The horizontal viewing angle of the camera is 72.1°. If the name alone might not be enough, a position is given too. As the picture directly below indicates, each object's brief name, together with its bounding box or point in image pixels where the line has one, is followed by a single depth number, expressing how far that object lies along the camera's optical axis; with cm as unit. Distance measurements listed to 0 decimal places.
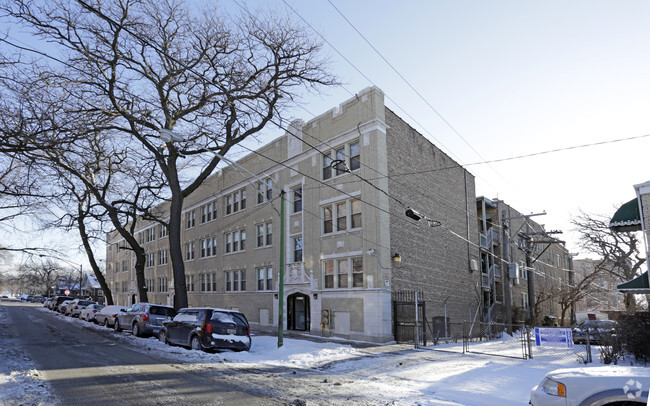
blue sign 1393
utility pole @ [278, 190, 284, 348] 1647
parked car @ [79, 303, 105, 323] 3120
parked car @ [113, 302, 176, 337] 2058
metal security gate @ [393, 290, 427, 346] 2095
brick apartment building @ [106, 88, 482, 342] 2191
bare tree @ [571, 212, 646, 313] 3266
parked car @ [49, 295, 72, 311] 4683
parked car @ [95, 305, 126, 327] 2610
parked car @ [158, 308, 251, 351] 1490
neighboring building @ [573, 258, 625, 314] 4084
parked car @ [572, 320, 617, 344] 2356
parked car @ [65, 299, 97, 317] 3741
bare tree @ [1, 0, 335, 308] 2123
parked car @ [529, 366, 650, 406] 529
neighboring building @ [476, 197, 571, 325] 3141
